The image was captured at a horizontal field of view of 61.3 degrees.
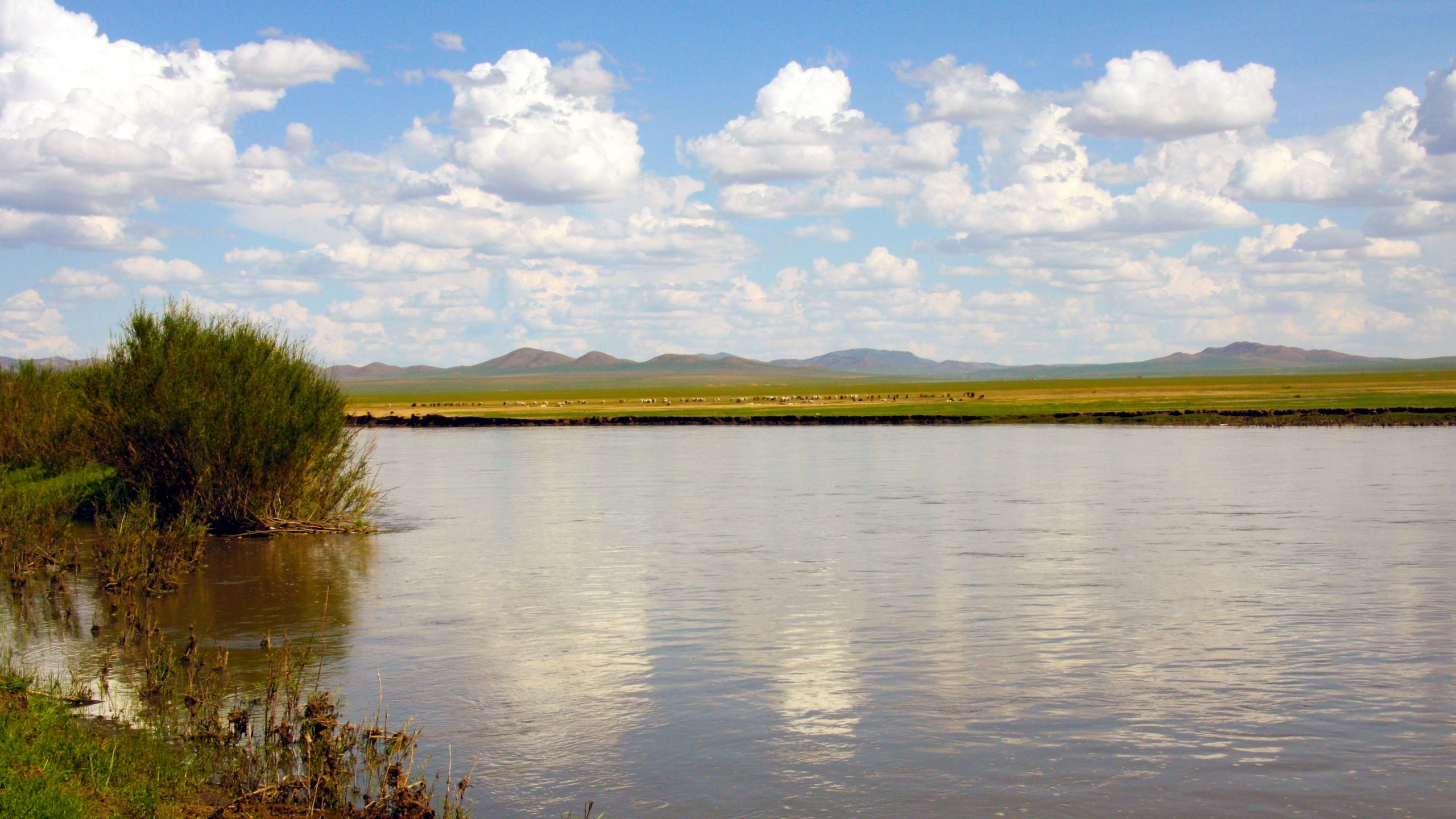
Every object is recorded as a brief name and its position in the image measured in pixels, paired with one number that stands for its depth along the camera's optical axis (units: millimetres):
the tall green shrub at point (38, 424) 30516
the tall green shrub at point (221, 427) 24141
